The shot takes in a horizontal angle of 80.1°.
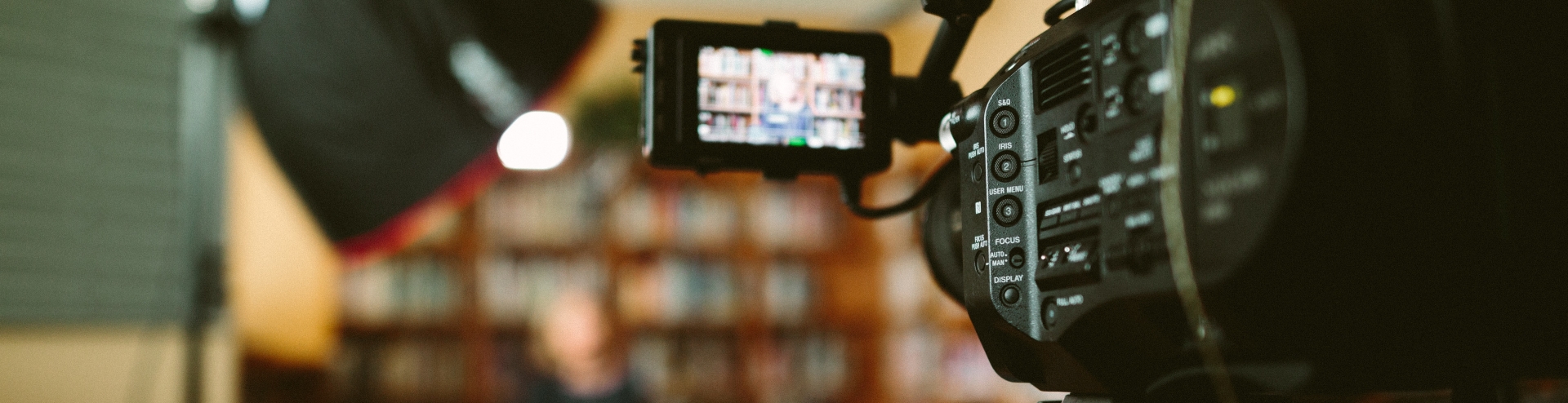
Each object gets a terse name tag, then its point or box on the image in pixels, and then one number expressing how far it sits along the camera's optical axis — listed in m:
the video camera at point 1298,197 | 0.33
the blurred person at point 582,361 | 2.87
